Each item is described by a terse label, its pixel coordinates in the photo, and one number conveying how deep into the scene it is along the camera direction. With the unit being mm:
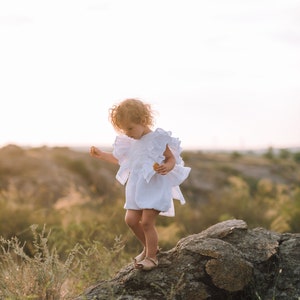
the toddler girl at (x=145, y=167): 5238
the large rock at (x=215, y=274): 4871
